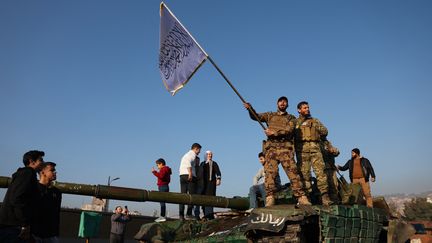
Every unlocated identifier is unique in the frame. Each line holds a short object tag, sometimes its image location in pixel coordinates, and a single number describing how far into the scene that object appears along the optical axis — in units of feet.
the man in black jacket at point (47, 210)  17.22
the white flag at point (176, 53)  28.07
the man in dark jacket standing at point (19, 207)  14.33
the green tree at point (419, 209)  193.88
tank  17.71
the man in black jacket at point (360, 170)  34.30
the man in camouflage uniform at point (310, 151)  22.61
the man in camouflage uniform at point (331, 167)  24.61
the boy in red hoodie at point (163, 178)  32.65
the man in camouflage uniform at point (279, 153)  20.86
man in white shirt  31.68
